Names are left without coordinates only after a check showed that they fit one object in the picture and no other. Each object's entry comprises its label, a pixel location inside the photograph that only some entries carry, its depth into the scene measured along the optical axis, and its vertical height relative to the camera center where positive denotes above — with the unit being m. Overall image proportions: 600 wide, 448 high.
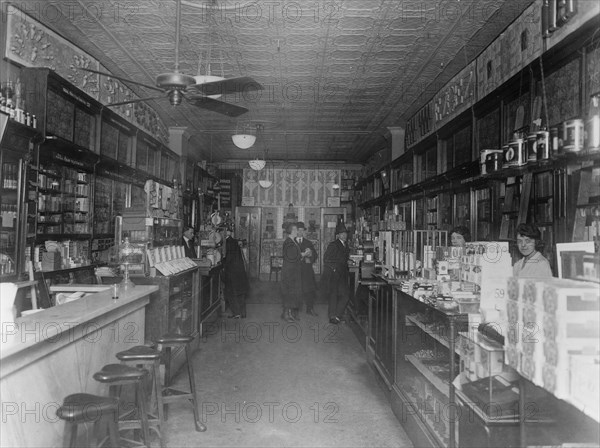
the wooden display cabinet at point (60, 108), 5.04 +1.40
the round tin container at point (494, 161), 3.07 +0.49
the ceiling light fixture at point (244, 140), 7.30 +1.39
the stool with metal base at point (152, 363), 3.29 -0.95
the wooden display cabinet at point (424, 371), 2.93 -1.03
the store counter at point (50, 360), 2.42 -0.81
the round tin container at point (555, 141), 2.30 +0.47
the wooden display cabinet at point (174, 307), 4.92 -0.86
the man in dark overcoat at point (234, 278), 8.14 -0.78
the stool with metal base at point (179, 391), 3.77 -1.31
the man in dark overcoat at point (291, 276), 8.10 -0.73
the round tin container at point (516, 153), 2.77 +0.49
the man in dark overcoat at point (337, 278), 7.95 -0.75
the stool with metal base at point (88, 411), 2.20 -0.84
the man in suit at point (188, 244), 8.05 -0.23
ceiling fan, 3.61 +1.15
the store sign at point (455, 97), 6.26 +1.97
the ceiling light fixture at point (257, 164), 11.01 +1.55
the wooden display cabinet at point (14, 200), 4.60 +0.27
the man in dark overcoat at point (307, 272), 8.66 -0.70
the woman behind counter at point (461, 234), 5.25 +0.02
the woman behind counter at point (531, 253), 3.79 -0.13
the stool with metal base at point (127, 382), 2.75 -0.89
